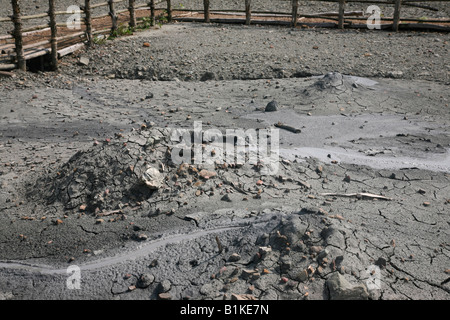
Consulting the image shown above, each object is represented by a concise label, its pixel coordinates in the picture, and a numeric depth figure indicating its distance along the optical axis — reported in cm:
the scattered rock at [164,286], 317
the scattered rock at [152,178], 429
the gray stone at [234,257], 336
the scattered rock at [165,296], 311
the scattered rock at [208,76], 861
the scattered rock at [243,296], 299
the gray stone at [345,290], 295
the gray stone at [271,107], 690
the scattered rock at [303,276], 312
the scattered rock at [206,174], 447
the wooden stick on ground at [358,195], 446
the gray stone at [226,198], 423
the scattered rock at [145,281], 324
